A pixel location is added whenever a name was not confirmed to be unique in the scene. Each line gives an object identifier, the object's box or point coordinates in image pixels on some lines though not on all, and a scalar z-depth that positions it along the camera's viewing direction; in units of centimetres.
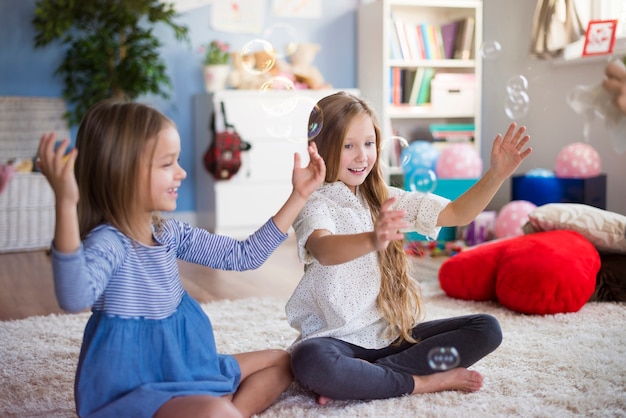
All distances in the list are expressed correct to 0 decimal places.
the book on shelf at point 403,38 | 434
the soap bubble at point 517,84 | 213
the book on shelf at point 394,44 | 436
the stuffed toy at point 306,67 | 424
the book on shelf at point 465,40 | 436
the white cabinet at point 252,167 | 403
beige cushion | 230
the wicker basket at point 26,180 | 363
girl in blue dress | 111
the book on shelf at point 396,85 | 435
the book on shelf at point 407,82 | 436
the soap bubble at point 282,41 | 422
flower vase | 414
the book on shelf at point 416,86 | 435
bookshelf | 434
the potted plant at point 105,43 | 376
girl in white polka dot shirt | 137
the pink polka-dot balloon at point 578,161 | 300
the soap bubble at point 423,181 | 222
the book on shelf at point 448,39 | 443
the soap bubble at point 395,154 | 420
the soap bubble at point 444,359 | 128
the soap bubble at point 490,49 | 229
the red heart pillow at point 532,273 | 204
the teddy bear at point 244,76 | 416
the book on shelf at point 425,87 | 437
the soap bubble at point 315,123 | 141
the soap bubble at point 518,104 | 217
